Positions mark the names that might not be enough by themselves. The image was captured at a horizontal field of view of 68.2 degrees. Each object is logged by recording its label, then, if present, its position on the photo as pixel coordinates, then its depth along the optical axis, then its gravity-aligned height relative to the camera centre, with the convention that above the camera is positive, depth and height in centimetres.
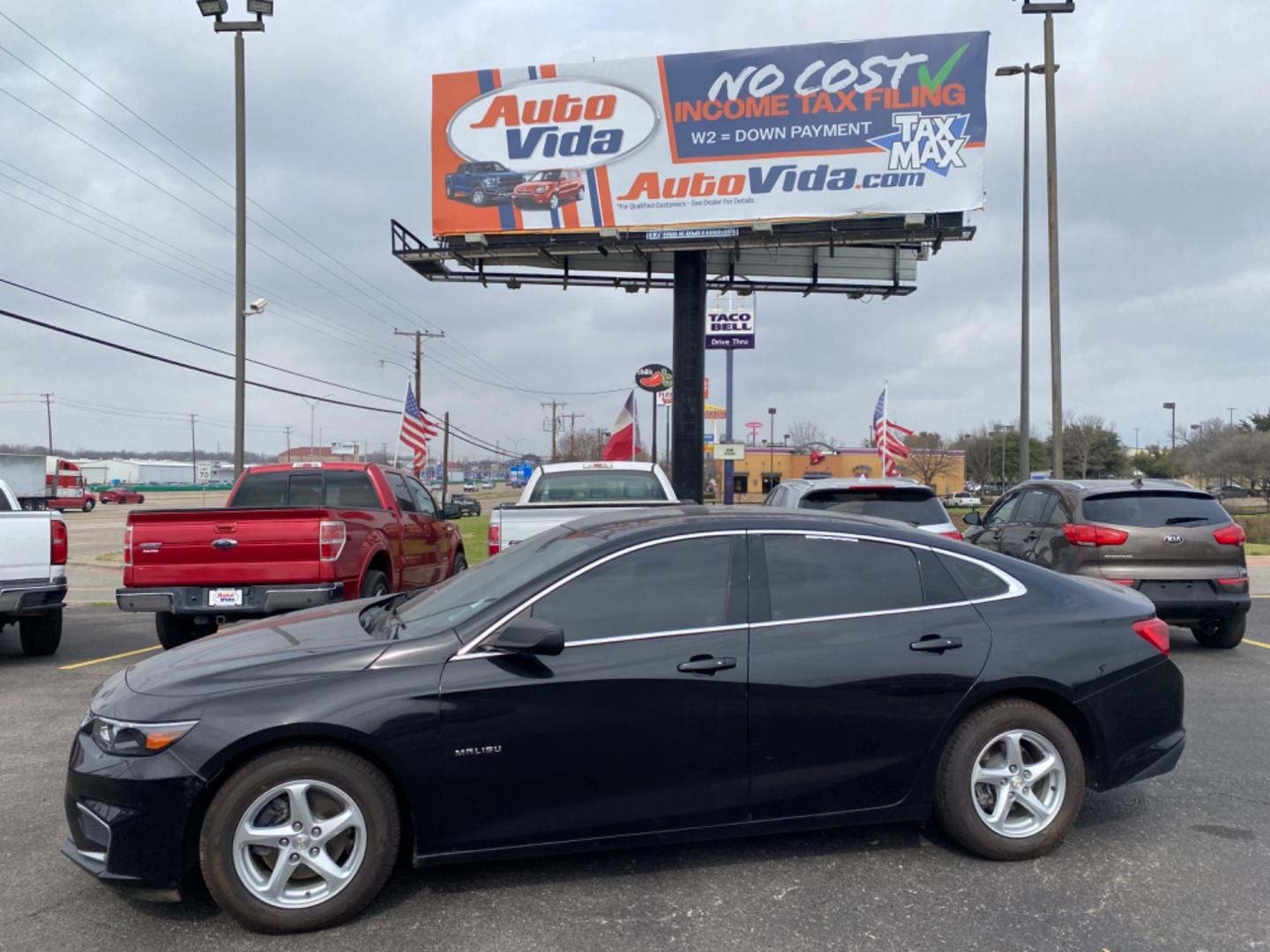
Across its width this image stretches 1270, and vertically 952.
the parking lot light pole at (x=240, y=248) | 1914 +488
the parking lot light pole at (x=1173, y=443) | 6423 +313
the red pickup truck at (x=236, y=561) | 796 -66
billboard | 2005 +762
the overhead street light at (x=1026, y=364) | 2242 +295
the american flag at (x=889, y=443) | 2477 +108
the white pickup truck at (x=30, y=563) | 838 -73
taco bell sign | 2280 +380
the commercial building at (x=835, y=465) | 6094 +125
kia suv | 859 -58
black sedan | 353 -94
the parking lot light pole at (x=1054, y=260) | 1864 +463
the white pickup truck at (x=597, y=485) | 1066 -1
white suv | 872 -15
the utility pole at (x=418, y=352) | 5286 +752
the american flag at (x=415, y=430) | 2917 +168
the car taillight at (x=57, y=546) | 866 -58
